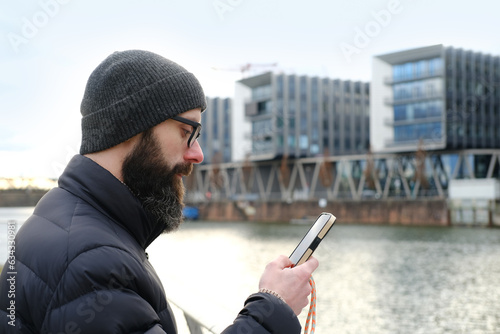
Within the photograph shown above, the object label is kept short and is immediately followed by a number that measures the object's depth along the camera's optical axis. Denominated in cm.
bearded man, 162
